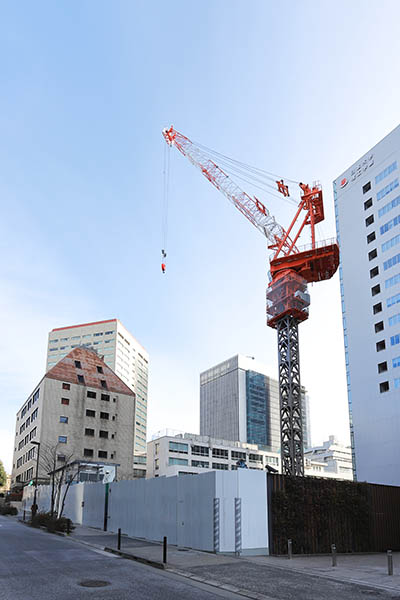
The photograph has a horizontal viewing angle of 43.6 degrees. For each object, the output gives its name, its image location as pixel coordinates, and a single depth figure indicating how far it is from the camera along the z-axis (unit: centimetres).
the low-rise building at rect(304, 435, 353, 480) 17980
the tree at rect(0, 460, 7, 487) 11875
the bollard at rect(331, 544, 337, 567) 2008
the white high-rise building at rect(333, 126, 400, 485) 6612
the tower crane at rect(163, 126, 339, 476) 6838
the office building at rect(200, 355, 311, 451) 18750
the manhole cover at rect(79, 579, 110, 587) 1410
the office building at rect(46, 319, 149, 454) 19575
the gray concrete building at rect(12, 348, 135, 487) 8194
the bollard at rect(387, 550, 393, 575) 1777
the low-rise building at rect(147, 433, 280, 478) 11794
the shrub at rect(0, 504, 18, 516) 5747
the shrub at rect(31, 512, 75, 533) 3331
